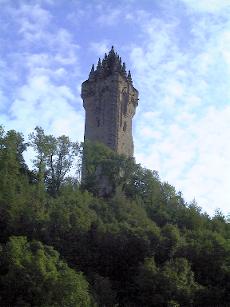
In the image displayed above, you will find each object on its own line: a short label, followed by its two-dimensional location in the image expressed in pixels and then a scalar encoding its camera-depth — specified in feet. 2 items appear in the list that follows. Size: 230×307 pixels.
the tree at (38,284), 121.29
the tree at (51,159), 197.26
